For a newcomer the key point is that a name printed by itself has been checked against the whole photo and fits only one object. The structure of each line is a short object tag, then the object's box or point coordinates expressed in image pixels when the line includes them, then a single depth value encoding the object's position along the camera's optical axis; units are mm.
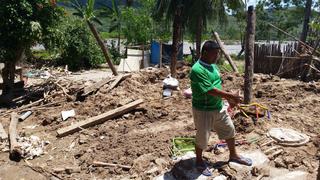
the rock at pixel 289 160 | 3463
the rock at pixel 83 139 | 4538
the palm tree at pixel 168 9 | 10698
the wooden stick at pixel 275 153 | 3570
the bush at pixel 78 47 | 13006
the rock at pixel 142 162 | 3662
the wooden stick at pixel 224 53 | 8268
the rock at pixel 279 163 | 3455
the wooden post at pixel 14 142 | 4223
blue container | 13633
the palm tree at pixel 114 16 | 17707
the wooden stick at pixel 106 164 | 3748
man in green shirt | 2915
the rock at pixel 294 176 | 3272
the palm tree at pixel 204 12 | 10729
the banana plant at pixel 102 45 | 6979
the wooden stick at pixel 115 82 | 6358
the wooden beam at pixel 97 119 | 4816
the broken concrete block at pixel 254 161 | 3325
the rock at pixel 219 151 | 3716
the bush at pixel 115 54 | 15585
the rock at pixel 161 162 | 3620
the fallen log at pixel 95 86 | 6264
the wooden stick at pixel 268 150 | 3636
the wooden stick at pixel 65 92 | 6325
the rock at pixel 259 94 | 6085
